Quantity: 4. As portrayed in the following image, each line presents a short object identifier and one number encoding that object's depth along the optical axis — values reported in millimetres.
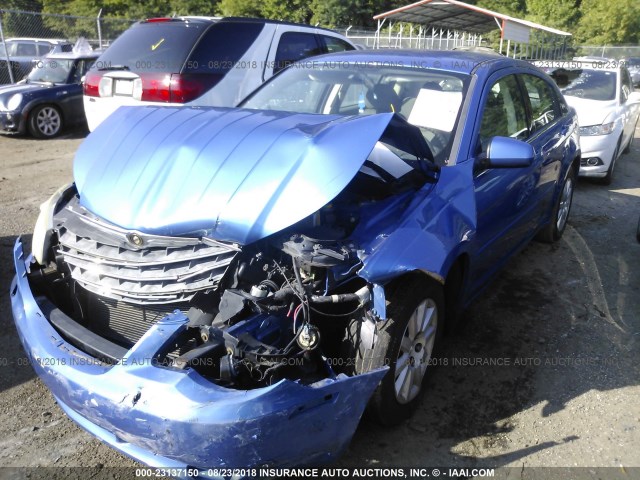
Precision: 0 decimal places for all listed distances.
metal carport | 17172
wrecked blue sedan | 1963
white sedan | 7355
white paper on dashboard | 3234
